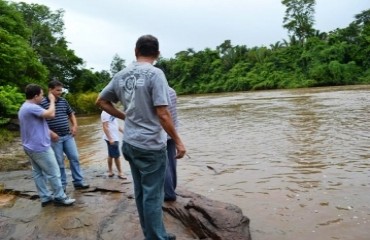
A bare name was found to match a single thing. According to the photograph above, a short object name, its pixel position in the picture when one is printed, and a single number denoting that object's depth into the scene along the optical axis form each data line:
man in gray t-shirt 3.20
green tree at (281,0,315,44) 63.06
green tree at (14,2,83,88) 39.62
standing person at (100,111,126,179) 6.95
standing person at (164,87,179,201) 4.82
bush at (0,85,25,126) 15.91
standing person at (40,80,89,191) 5.60
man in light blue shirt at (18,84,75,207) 4.95
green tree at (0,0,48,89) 18.94
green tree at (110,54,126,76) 85.38
